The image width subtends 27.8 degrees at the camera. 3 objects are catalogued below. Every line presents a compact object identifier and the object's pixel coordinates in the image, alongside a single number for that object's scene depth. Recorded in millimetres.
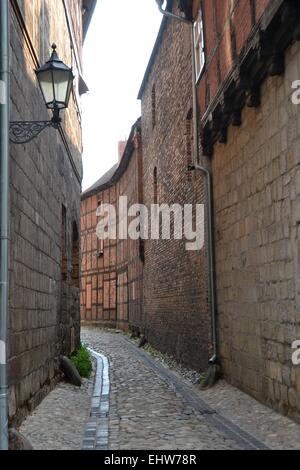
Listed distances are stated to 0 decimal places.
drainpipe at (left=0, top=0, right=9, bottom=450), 4996
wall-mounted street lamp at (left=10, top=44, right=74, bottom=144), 6082
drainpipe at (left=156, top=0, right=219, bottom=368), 9945
